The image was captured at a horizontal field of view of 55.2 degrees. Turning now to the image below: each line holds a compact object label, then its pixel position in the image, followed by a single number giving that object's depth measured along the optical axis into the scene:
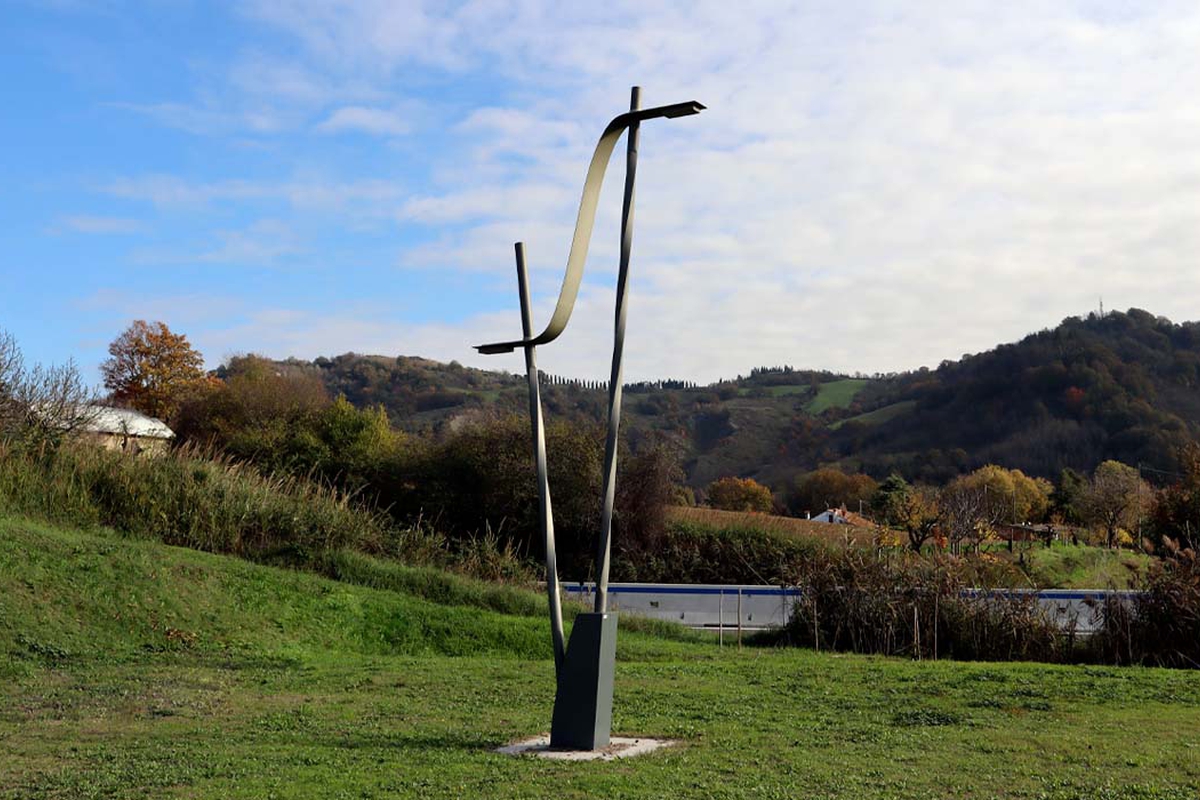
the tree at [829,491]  55.88
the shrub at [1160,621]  12.83
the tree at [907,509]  24.45
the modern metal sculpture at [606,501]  7.20
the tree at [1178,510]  25.05
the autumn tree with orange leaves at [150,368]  55.22
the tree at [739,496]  51.75
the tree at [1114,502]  33.75
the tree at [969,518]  21.58
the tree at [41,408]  19.53
